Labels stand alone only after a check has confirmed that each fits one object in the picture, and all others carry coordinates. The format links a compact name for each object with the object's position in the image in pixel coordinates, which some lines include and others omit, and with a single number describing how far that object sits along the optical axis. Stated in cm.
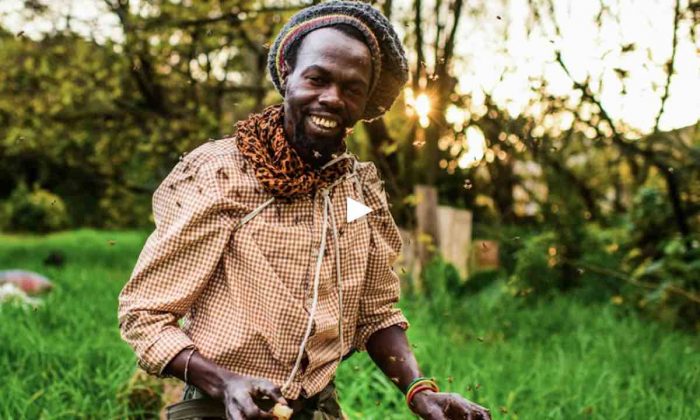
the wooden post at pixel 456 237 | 638
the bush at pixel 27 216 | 1808
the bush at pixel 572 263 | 644
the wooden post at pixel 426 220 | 621
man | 178
